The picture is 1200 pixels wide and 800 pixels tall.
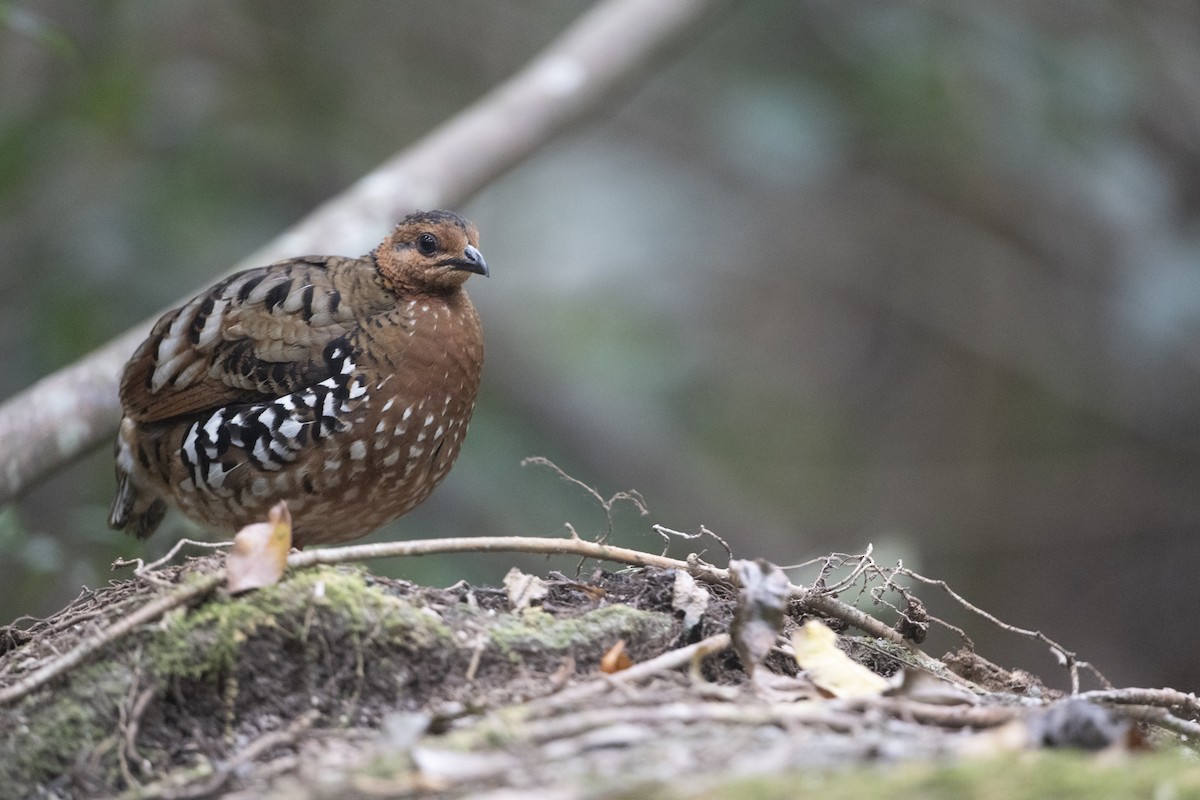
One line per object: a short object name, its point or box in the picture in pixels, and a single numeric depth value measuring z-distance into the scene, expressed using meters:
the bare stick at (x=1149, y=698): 5.92
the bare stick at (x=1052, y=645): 6.70
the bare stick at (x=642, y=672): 5.10
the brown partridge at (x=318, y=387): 9.12
